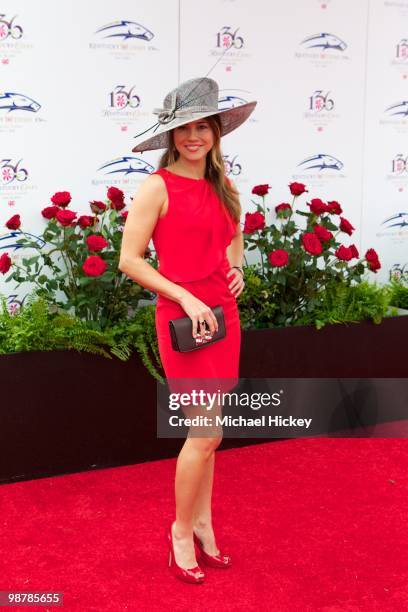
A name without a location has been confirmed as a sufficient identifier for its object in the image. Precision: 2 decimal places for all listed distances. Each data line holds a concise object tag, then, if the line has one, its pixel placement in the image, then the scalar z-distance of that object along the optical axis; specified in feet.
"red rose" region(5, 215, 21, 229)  11.14
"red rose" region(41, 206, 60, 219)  11.39
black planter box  10.61
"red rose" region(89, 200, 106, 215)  11.72
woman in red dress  7.52
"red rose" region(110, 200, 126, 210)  11.55
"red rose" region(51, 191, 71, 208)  11.39
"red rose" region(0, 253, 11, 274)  10.91
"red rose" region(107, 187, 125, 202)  11.49
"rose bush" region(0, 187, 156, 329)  11.15
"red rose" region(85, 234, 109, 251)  10.83
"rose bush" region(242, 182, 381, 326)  12.40
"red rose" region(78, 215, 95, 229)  11.39
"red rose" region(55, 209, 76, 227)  11.07
